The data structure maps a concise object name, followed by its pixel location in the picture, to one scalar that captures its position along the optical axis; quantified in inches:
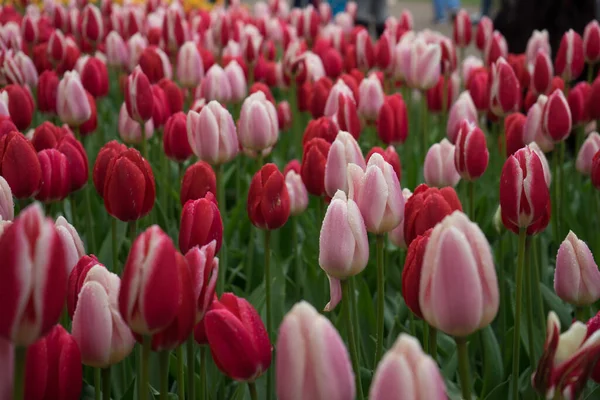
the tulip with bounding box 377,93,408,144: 60.0
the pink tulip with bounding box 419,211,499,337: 35.3
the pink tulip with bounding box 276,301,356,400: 32.8
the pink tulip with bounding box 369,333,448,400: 32.0
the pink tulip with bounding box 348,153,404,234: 42.1
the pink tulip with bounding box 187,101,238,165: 53.4
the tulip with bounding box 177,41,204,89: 78.3
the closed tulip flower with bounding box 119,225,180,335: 34.9
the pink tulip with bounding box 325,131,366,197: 47.0
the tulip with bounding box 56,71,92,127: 60.3
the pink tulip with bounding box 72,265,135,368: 37.7
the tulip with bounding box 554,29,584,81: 69.1
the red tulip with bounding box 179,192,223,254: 40.8
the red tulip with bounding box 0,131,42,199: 46.5
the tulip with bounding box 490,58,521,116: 59.2
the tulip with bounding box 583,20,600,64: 71.9
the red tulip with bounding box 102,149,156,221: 44.2
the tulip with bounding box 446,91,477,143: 61.9
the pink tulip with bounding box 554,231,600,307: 43.4
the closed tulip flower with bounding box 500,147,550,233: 42.7
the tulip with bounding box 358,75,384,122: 65.9
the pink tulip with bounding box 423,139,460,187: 55.0
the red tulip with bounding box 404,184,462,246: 41.1
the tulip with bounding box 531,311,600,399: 35.5
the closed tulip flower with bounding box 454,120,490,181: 50.2
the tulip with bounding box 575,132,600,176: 58.1
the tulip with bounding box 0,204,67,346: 33.0
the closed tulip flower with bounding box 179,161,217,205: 47.1
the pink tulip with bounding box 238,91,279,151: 55.3
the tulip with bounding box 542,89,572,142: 54.5
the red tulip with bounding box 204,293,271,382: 36.8
